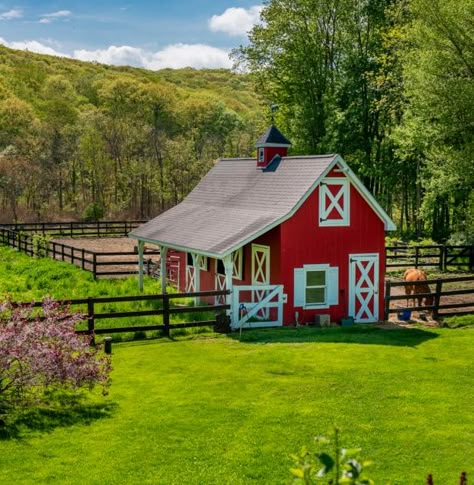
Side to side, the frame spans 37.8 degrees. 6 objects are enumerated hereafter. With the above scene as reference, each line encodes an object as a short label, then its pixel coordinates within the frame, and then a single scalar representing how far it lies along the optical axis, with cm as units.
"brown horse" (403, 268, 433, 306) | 2212
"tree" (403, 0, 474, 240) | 3072
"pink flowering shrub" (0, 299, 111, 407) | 1116
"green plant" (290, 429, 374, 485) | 371
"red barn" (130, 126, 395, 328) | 1989
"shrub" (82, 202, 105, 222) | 5759
